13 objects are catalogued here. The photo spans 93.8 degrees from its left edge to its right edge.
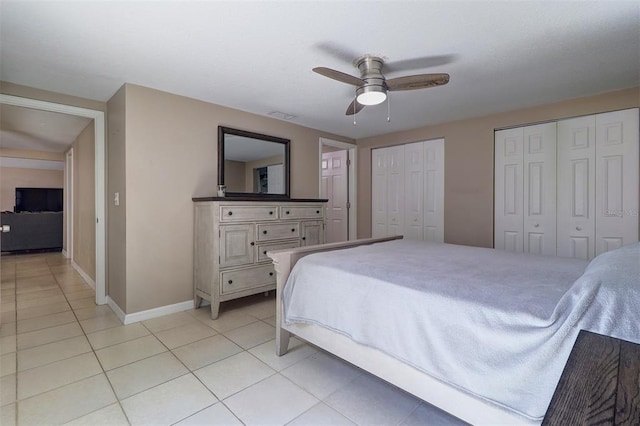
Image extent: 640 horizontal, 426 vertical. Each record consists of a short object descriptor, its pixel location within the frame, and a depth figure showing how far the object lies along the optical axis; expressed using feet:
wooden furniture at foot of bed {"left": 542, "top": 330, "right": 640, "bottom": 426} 1.65
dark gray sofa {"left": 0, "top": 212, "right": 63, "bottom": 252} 19.71
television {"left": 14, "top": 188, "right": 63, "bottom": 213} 23.02
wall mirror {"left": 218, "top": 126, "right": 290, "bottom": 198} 11.15
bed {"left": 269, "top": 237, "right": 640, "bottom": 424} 3.35
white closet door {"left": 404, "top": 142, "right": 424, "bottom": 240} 14.16
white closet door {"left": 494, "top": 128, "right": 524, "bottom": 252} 11.41
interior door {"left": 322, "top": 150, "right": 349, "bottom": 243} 16.88
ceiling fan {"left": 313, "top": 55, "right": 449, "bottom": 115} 6.93
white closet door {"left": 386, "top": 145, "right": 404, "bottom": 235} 14.87
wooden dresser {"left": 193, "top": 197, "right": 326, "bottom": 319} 9.40
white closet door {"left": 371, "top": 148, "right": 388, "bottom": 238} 15.53
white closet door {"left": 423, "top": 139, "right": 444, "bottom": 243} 13.48
